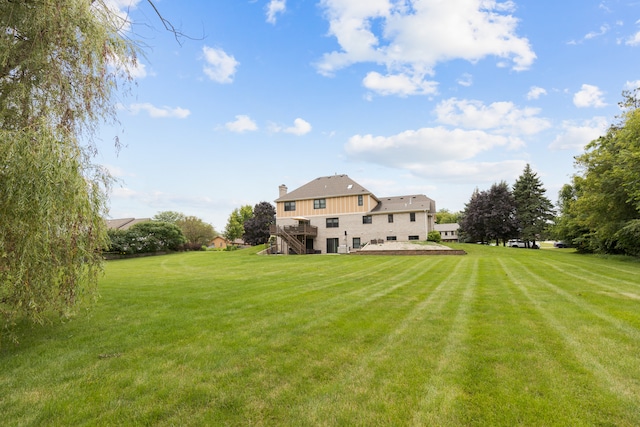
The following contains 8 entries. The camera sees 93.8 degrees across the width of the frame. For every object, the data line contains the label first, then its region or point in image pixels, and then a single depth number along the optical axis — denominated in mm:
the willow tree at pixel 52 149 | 3891
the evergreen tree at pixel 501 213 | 39156
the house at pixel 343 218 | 29281
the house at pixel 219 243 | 72706
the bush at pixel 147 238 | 31500
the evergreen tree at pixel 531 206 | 38969
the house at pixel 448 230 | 69988
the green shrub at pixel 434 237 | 28234
